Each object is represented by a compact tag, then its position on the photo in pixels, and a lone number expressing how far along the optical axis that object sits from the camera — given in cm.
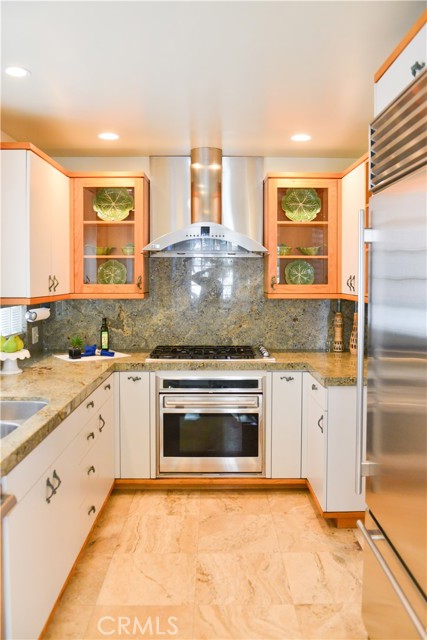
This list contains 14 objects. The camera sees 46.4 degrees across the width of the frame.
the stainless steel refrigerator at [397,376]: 143
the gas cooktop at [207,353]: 350
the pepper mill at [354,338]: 372
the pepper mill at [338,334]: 390
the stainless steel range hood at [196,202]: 381
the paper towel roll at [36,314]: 322
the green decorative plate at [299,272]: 375
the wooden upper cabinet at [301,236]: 370
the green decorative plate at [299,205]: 376
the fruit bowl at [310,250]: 374
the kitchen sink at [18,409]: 237
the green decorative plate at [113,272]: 375
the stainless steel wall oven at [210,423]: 343
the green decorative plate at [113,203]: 374
